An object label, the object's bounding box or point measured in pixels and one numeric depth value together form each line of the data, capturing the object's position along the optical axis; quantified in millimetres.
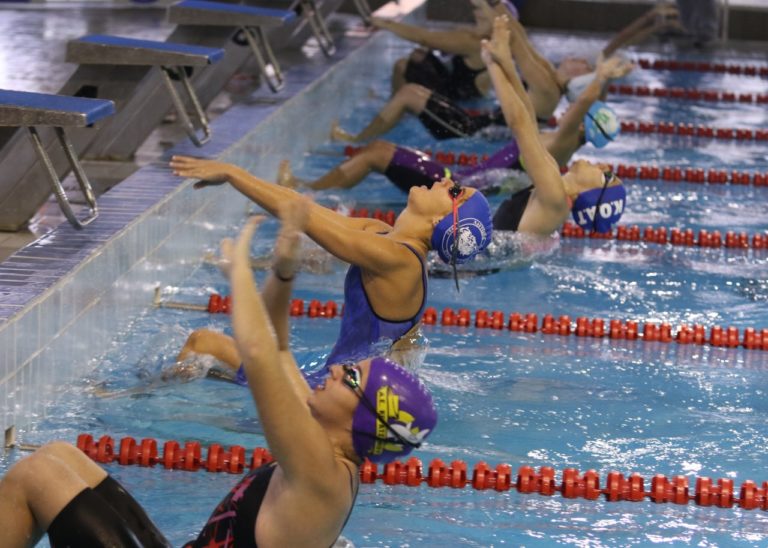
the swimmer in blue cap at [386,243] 7695
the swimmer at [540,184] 11547
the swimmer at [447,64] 18312
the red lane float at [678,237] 14398
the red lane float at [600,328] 11422
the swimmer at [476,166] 13547
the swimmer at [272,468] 4801
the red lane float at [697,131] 19781
